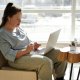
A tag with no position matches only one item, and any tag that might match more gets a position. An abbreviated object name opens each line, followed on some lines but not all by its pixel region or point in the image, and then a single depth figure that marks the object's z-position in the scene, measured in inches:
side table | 106.3
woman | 112.6
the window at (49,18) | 169.8
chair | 113.3
